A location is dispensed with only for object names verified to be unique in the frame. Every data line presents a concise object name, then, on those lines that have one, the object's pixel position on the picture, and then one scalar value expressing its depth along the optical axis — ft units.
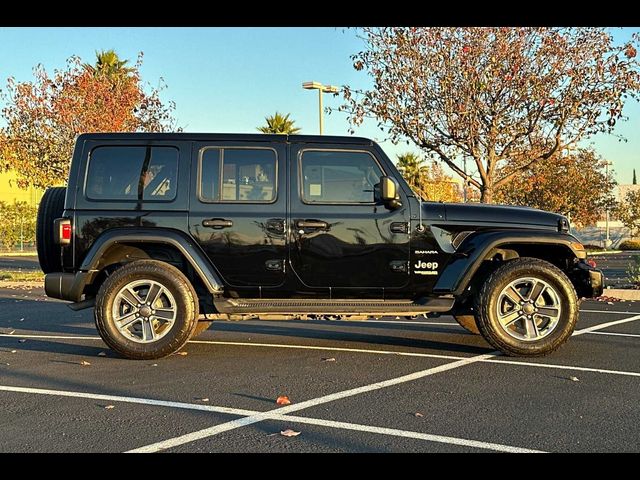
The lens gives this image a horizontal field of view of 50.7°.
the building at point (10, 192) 166.50
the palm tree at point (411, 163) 136.42
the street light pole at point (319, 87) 53.76
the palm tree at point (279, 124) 123.24
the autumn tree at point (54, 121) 60.49
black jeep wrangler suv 21.07
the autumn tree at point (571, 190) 111.45
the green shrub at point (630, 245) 151.43
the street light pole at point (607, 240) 154.55
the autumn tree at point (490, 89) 43.60
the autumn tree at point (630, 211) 140.17
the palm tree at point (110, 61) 120.26
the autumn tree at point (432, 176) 107.62
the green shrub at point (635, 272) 44.39
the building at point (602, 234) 169.68
